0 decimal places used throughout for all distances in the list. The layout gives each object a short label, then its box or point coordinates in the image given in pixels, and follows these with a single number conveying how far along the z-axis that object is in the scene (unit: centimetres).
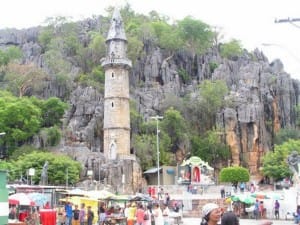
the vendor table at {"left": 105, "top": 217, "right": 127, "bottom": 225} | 2605
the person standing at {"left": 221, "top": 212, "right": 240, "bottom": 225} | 742
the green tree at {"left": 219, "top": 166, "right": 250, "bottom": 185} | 5922
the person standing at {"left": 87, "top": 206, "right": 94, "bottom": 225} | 2411
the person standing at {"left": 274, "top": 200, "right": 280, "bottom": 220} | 3432
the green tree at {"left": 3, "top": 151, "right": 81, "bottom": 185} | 4951
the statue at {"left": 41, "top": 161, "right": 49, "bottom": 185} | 4222
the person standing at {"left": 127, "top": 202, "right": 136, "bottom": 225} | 2444
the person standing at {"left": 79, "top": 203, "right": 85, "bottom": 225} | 2509
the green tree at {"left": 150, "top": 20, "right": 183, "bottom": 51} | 7969
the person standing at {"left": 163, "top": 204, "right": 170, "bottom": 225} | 2557
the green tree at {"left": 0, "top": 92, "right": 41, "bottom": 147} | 5673
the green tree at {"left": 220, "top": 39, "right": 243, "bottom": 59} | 8312
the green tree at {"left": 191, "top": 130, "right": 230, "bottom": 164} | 6638
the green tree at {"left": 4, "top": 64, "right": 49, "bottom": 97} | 6906
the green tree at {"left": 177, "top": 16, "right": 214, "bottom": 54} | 8169
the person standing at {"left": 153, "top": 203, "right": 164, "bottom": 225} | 2327
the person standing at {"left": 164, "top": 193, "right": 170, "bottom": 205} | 3984
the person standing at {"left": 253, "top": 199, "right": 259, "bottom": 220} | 3522
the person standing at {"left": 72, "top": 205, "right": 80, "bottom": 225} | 2486
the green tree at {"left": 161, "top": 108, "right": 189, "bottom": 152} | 6538
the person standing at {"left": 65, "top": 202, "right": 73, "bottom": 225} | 2544
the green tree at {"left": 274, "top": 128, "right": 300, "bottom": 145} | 6881
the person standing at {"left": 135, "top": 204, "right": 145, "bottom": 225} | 2296
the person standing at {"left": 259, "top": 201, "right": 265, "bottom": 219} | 3575
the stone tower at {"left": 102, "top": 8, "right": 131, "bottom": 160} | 5878
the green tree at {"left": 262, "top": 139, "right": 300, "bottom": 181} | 5959
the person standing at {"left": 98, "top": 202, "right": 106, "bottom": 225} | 2505
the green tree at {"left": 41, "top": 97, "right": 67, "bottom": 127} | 6294
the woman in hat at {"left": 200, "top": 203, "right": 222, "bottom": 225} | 681
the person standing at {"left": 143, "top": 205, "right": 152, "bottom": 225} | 2330
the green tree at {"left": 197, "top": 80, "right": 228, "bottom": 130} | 6938
